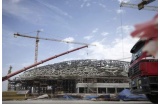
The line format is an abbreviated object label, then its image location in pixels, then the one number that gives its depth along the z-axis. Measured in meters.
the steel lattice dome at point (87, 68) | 42.15
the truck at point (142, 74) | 5.59
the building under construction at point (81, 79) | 38.00
